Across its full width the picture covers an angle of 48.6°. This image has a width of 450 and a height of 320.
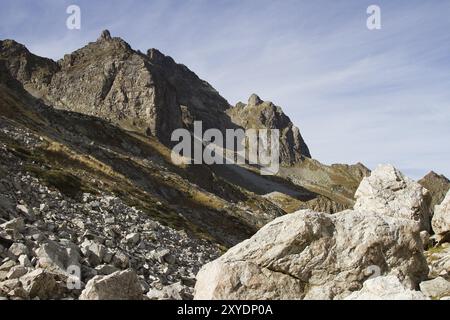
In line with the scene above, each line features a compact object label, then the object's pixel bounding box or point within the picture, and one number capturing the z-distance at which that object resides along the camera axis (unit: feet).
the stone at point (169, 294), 53.88
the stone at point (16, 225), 61.85
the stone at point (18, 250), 55.67
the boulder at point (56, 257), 54.95
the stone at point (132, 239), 92.12
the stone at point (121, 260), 67.87
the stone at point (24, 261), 53.42
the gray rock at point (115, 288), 45.80
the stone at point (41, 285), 47.75
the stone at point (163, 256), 84.33
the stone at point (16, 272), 49.37
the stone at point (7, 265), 51.49
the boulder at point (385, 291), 41.45
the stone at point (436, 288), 55.98
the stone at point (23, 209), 78.89
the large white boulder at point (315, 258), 53.67
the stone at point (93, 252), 63.57
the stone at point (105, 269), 60.73
